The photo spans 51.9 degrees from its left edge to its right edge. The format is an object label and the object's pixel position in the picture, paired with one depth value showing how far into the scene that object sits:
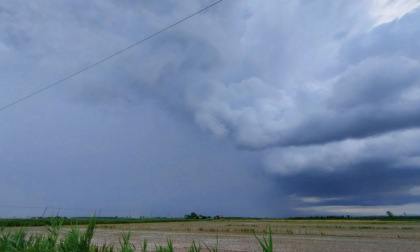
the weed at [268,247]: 3.90
